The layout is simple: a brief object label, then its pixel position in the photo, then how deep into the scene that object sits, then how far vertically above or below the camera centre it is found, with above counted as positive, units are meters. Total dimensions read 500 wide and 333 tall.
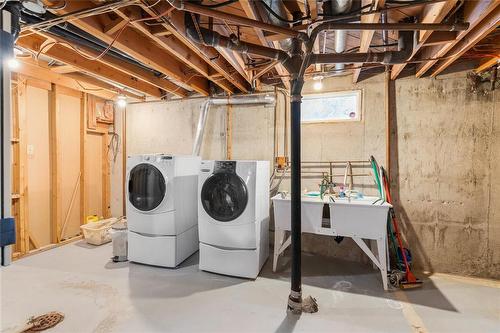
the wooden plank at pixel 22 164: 3.25 +0.03
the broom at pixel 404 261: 2.54 -1.07
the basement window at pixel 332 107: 3.22 +0.79
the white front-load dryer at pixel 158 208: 2.96 -0.53
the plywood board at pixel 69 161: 3.84 +0.08
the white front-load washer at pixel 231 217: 2.68 -0.59
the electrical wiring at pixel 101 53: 2.15 +1.11
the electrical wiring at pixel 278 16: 1.79 +1.12
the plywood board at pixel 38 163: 3.44 +0.04
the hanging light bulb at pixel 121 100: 3.78 +1.02
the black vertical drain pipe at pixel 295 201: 2.13 -0.32
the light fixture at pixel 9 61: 0.91 +0.40
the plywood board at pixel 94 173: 4.30 -0.13
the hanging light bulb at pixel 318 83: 3.11 +1.10
